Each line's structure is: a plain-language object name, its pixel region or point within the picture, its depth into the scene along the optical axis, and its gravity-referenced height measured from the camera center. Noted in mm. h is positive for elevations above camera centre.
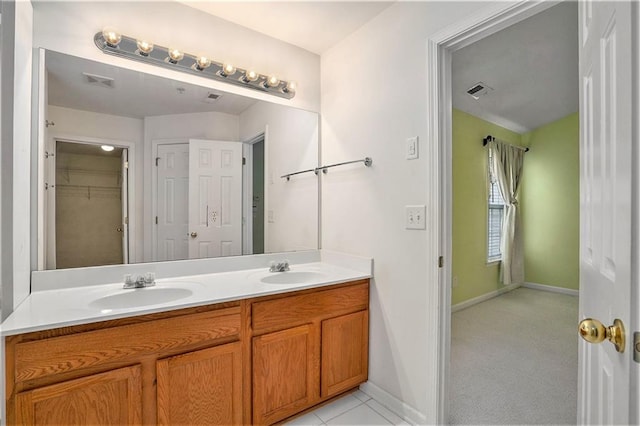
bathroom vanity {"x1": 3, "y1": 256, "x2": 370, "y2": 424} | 1062 -622
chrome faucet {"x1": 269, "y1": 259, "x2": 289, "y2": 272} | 2014 -362
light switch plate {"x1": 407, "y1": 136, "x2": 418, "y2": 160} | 1641 +357
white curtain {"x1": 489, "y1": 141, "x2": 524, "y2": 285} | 4145 +108
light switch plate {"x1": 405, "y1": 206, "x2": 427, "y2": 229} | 1606 -24
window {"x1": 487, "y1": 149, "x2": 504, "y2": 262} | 4102 -92
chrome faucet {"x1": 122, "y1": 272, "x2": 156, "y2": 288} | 1551 -353
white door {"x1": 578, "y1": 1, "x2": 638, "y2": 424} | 557 +24
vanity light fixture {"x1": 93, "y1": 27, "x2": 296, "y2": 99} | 1562 +886
